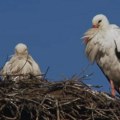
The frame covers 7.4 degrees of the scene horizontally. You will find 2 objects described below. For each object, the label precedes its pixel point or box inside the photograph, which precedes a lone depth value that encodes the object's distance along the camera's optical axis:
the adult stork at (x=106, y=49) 12.86
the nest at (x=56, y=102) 10.67
